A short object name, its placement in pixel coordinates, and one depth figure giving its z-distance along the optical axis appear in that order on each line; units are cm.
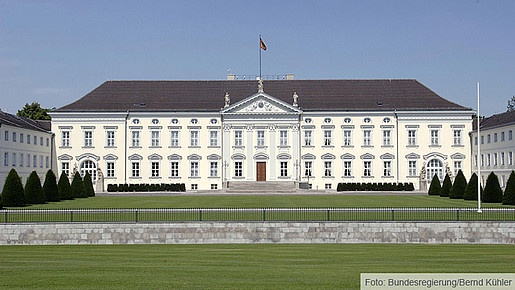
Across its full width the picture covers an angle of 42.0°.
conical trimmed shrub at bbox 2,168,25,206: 4381
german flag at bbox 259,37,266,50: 7556
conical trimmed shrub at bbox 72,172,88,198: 5721
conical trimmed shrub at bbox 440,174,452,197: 5738
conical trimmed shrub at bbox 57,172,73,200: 5372
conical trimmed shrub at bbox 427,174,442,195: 6009
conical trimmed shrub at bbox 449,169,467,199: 5388
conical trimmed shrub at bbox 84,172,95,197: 5998
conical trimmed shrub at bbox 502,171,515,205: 4300
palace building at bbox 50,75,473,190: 7431
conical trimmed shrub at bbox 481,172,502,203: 4669
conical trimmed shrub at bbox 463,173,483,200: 5088
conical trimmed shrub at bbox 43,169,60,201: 5109
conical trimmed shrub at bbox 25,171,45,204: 4709
